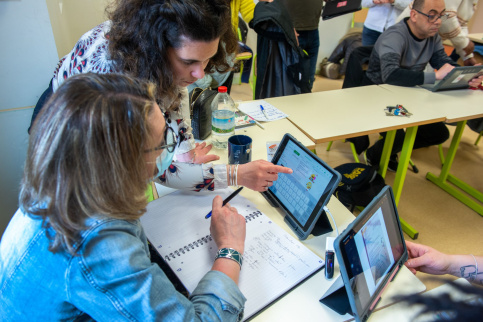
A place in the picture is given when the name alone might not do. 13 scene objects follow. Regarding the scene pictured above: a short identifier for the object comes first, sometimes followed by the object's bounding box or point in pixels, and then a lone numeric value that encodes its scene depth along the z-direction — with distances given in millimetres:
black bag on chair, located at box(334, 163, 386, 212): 1967
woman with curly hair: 978
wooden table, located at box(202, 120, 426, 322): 779
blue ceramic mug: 1262
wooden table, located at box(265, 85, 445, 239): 1726
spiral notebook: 827
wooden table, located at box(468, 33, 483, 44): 3623
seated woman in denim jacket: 530
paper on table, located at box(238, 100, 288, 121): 1788
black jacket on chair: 2225
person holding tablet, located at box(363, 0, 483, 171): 2277
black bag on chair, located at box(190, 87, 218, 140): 1475
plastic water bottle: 1477
